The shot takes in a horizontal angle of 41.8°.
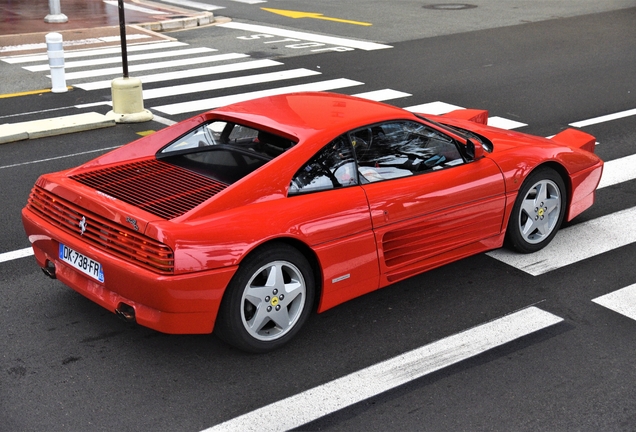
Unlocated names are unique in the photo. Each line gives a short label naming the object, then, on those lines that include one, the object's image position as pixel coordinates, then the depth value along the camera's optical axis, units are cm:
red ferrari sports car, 496
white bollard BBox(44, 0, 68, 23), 2136
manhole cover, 2388
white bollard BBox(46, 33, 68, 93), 1345
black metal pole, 1137
